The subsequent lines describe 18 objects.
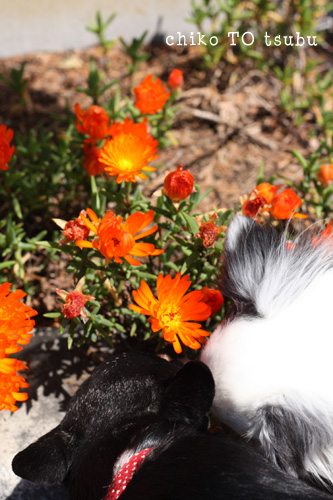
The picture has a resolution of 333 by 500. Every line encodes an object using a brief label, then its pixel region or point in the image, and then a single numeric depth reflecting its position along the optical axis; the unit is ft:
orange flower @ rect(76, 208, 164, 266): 1.98
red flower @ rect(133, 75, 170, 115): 2.26
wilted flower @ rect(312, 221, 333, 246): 2.11
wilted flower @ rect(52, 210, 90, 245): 2.05
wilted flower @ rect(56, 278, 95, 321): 2.03
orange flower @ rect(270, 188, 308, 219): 2.12
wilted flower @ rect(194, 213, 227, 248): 2.10
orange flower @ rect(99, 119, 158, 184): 2.09
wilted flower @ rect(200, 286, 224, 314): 2.10
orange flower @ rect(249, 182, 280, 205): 2.19
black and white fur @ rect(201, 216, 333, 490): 1.94
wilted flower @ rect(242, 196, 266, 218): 2.15
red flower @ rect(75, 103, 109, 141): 2.23
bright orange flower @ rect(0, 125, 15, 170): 2.12
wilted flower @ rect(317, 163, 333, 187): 2.31
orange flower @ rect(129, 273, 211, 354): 2.01
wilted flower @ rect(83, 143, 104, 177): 2.29
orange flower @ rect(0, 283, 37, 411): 1.94
